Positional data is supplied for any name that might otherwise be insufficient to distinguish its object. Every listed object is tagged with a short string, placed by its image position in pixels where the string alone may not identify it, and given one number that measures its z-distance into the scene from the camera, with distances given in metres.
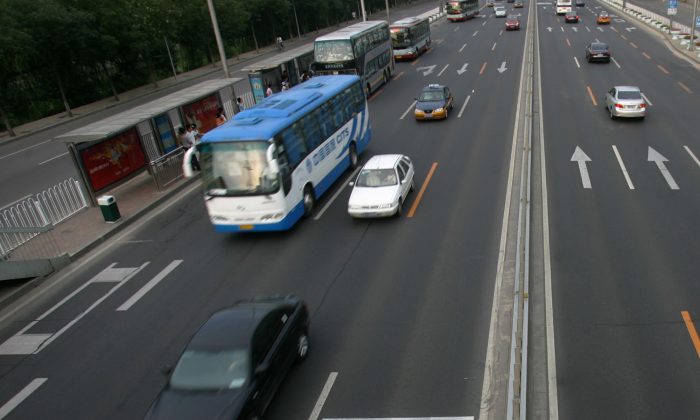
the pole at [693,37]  39.56
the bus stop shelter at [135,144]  17.89
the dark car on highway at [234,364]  7.54
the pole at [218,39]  24.20
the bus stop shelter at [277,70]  30.22
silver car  23.03
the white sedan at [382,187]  15.11
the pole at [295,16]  74.06
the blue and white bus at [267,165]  14.38
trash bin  17.08
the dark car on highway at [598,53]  36.62
